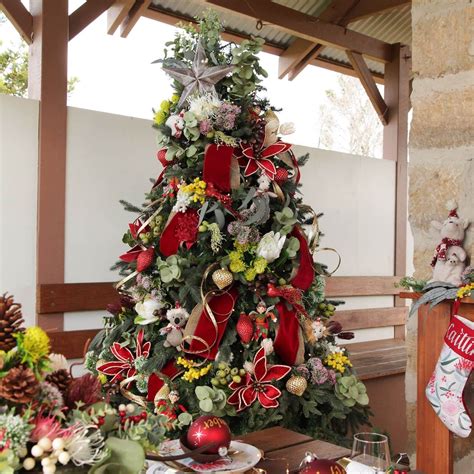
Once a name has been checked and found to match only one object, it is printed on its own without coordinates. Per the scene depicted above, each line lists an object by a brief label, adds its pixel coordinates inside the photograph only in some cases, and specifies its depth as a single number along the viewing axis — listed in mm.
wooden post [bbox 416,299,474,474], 1821
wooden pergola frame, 2977
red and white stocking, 1718
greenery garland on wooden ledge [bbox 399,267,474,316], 1729
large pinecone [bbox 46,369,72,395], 690
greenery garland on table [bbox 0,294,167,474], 582
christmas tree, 2035
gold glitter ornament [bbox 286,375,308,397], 2061
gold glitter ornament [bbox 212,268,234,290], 2010
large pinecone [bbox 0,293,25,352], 646
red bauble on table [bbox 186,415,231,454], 1020
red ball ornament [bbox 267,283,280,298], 2059
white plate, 1010
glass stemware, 966
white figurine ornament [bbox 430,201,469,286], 1812
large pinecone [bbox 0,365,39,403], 591
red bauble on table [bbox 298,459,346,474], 946
